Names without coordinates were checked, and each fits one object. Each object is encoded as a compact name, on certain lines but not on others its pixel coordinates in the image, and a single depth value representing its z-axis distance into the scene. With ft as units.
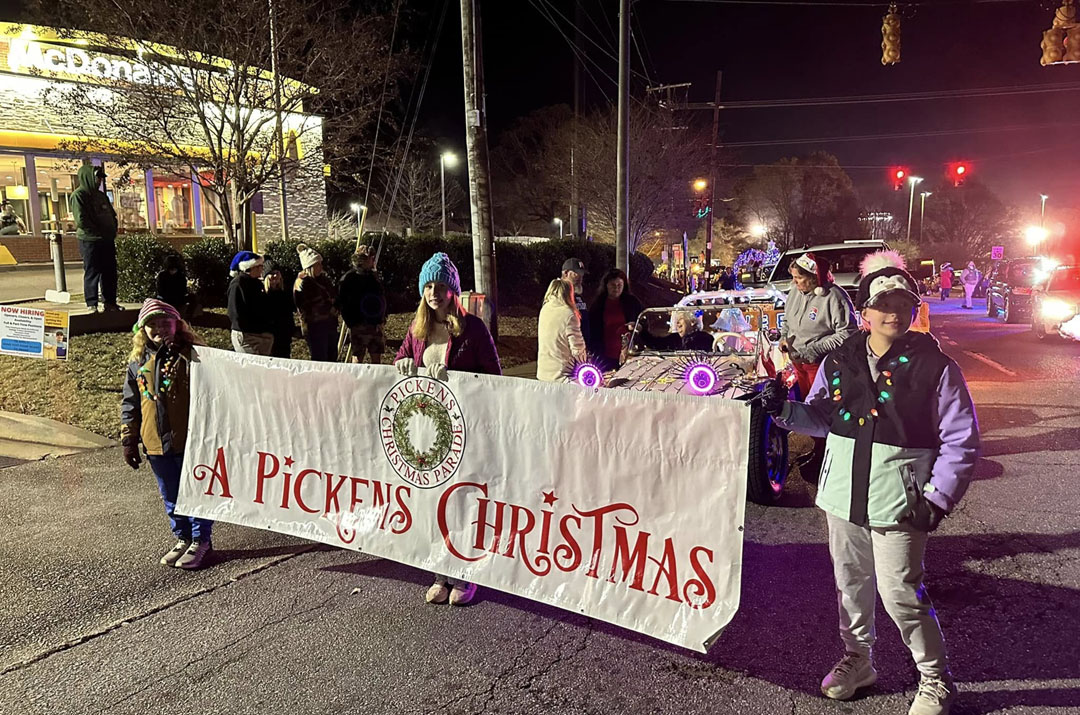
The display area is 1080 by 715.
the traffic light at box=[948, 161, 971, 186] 74.43
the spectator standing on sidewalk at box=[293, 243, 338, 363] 28.50
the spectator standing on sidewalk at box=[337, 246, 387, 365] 30.22
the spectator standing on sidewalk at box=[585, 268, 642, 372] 23.44
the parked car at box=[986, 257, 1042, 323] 59.31
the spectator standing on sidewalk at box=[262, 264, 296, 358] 27.12
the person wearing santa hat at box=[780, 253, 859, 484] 19.06
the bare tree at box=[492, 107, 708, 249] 102.99
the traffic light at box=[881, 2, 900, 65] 42.16
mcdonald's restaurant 49.78
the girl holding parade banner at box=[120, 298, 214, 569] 14.93
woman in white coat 18.88
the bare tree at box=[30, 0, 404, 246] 37.58
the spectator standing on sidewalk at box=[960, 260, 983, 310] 86.07
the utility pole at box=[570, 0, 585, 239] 105.19
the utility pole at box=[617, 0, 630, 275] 51.34
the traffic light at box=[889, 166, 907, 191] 79.61
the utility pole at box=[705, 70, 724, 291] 104.99
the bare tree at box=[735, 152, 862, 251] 223.71
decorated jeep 17.51
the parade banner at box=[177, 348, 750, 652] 10.11
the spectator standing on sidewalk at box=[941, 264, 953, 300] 100.89
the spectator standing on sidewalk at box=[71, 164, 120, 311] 31.60
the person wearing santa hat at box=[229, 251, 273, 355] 25.66
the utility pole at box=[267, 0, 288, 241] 38.60
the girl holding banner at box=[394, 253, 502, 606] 13.42
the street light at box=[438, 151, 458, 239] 158.20
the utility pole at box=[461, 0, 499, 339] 33.19
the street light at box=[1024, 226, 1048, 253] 174.49
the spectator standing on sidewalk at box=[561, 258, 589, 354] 20.79
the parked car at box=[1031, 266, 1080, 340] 45.88
